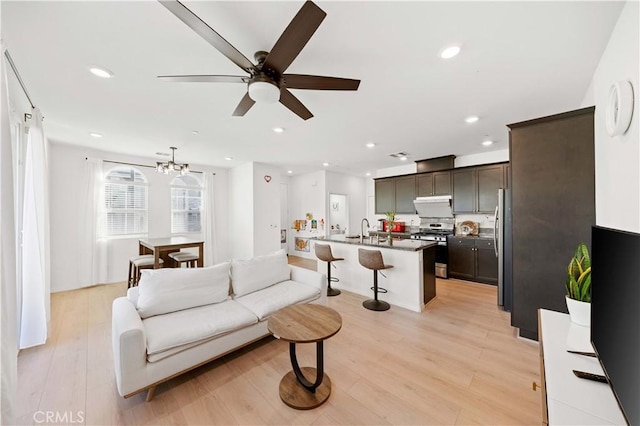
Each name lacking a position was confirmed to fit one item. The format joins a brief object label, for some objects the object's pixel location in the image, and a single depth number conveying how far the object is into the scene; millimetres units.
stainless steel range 4882
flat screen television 715
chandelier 4055
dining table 3576
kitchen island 3332
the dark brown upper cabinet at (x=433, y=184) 5156
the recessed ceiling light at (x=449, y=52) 1736
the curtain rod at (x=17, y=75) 1812
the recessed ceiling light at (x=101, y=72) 1979
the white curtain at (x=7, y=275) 1260
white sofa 1661
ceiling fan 1158
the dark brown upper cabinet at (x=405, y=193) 5723
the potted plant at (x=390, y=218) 3791
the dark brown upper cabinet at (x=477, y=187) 4527
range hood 5160
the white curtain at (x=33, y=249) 2418
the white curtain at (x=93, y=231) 4391
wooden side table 1645
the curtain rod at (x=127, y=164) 4686
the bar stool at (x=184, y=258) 3973
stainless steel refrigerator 3328
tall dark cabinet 2182
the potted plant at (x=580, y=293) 1377
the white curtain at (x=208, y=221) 5926
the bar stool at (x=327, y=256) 3850
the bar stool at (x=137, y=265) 3765
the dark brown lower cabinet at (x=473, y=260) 4340
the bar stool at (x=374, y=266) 3233
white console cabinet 855
